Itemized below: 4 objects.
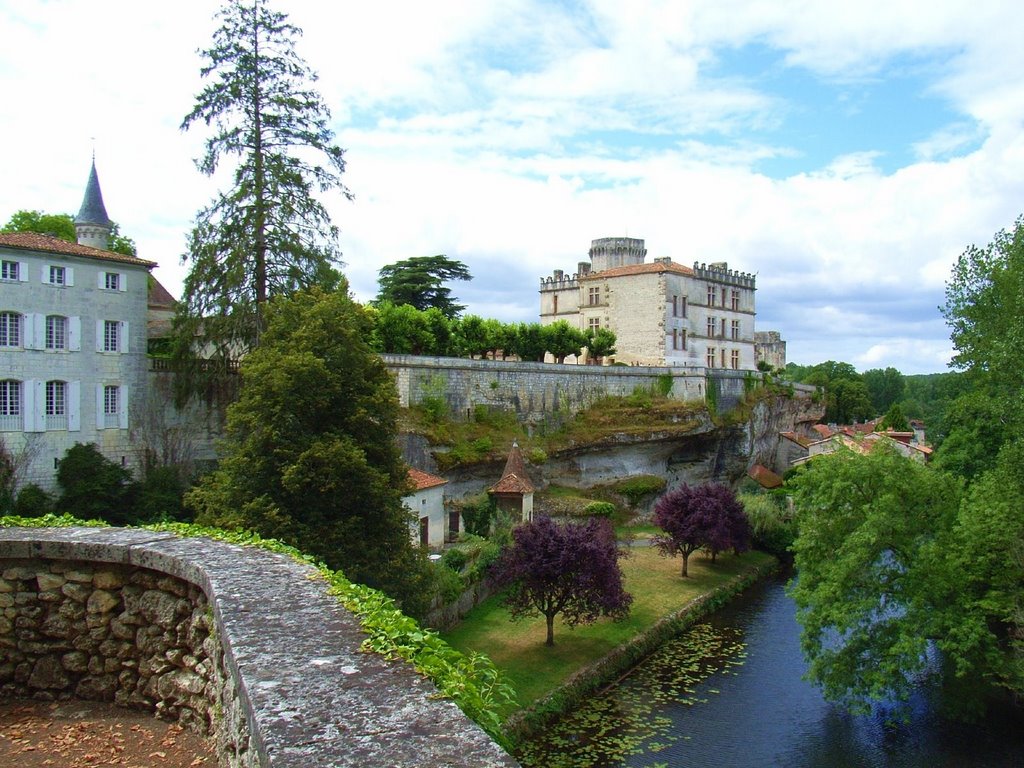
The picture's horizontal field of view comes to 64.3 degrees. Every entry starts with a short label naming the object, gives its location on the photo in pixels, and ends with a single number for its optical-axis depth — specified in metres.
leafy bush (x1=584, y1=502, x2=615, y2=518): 35.22
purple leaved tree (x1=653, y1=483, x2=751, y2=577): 30.56
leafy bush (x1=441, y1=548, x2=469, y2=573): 24.72
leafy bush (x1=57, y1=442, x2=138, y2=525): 23.69
